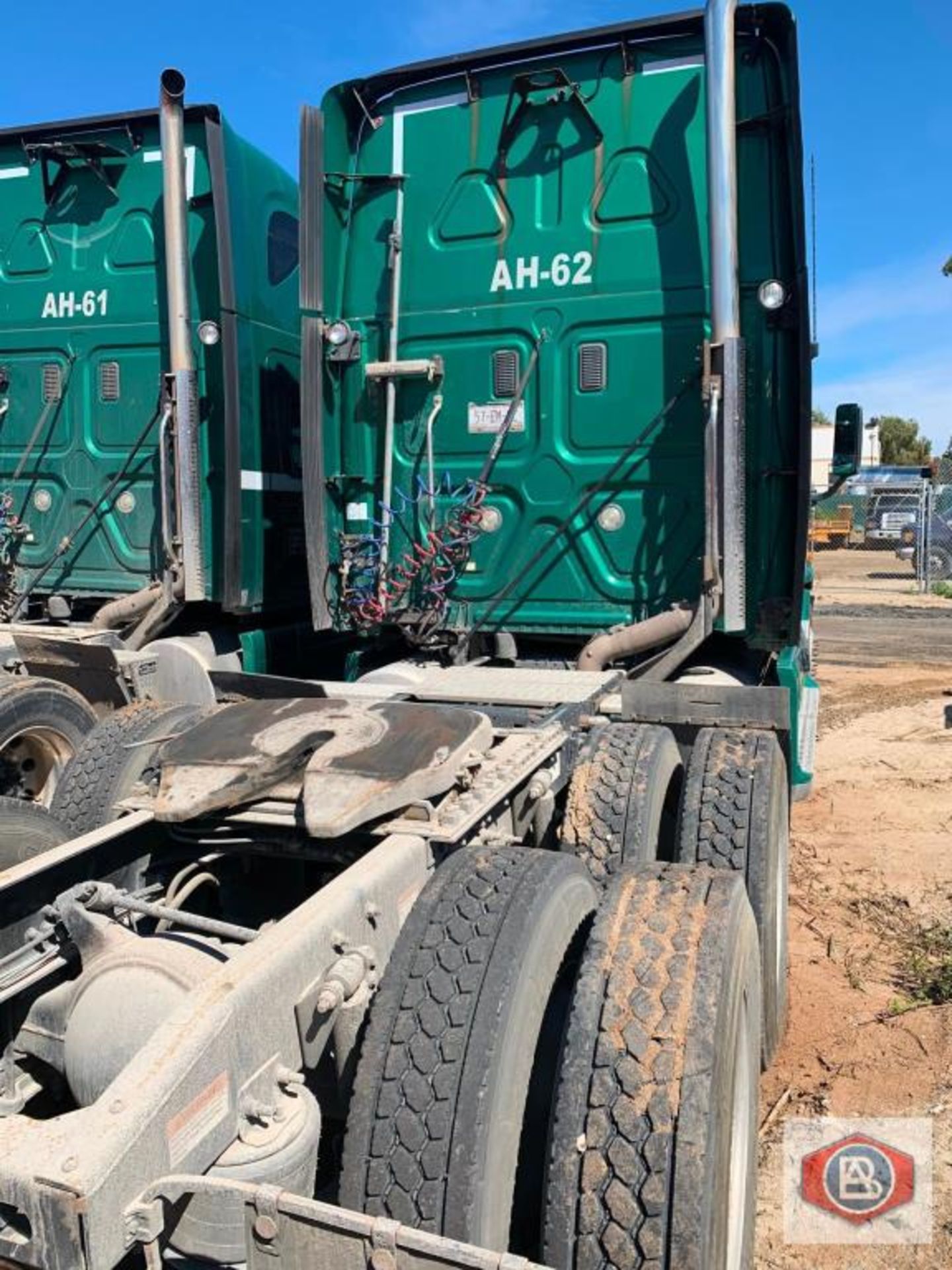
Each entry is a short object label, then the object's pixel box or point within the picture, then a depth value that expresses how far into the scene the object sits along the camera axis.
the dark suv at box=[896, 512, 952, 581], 23.77
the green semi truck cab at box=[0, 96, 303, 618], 6.05
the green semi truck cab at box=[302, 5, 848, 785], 4.82
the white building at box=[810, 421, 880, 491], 36.91
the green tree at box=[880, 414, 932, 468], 67.94
